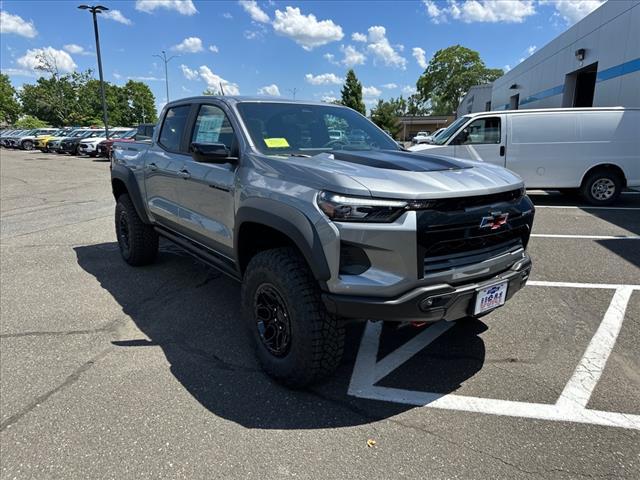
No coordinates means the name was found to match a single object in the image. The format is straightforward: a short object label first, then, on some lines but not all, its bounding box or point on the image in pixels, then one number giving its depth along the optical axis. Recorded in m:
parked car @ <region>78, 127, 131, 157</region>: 25.59
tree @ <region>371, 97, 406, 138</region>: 80.88
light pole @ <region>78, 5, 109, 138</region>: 24.41
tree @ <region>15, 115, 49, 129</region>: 61.88
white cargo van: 8.92
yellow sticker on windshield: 3.22
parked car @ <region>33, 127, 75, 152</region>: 31.51
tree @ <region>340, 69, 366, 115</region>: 69.38
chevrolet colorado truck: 2.29
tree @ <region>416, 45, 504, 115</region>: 75.62
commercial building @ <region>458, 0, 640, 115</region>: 12.62
